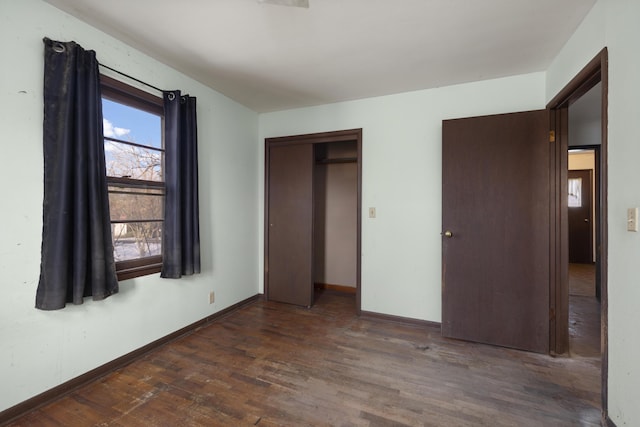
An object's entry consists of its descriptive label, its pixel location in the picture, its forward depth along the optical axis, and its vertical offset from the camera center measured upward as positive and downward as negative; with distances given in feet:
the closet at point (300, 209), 11.10 +0.03
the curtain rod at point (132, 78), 6.53 +3.36
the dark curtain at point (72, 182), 5.47 +0.59
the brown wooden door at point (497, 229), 7.68 -0.59
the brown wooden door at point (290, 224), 11.15 -0.59
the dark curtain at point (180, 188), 7.85 +0.63
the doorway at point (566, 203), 5.15 +0.12
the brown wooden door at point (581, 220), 18.26 -0.77
